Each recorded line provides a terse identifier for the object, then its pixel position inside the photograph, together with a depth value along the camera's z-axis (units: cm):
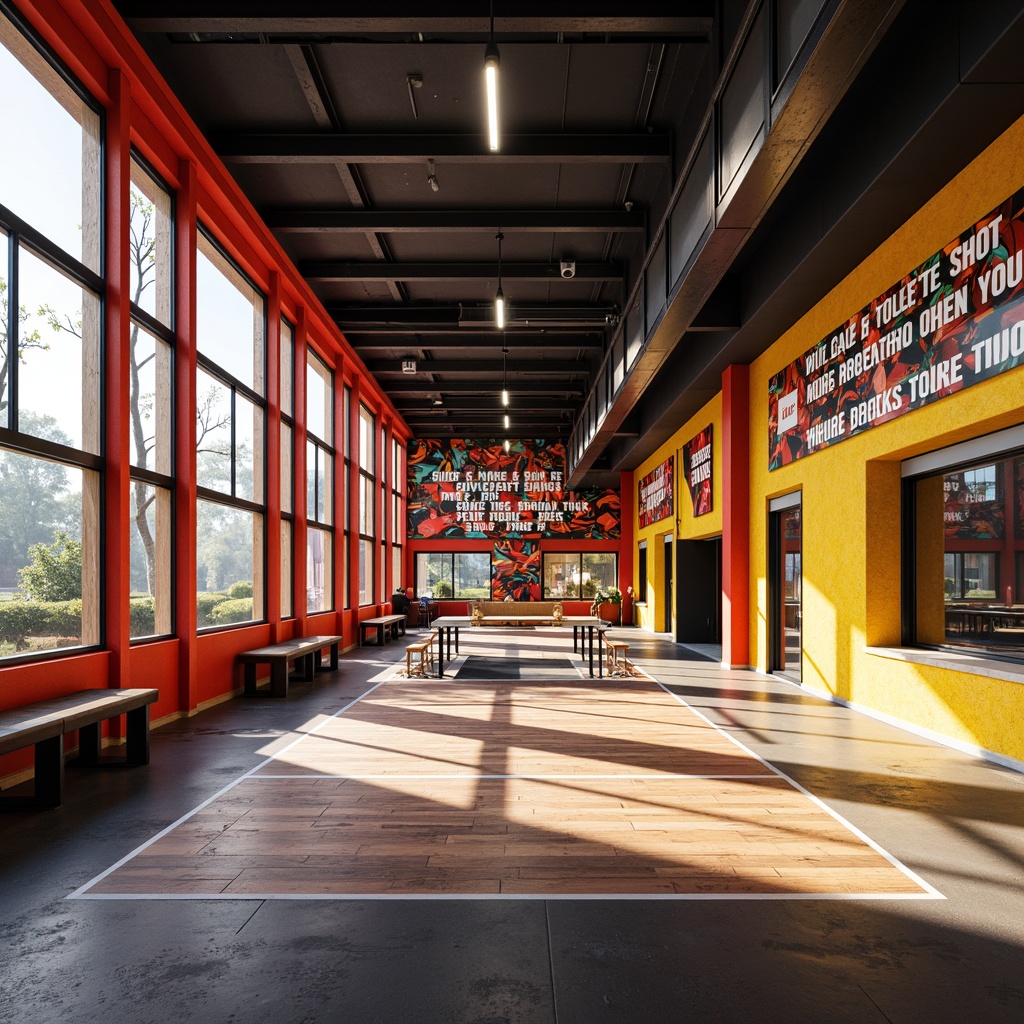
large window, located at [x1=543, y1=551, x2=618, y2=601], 2394
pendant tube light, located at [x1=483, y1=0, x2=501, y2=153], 456
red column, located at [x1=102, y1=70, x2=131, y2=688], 630
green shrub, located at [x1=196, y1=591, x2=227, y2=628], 834
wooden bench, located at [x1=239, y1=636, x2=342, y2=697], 903
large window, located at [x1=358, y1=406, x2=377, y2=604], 1783
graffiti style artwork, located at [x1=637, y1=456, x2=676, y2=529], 1684
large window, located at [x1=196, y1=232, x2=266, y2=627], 862
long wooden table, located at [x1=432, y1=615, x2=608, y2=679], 1130
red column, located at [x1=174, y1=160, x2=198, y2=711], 771
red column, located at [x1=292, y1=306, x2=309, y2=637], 1155
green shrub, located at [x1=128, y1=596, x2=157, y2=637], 693
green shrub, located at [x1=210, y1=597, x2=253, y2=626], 892
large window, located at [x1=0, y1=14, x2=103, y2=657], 534
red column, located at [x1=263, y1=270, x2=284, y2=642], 1038
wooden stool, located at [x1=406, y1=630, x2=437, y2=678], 1039
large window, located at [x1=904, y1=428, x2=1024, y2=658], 575
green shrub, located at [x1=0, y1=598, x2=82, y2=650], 526
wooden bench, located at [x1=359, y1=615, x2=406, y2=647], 1575
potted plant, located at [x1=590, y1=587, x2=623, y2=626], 2247
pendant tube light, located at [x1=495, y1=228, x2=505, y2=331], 954
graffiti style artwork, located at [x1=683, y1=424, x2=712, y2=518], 1327
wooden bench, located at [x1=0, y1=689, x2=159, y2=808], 450
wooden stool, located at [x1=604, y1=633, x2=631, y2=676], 1106
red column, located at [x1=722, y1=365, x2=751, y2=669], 1118
